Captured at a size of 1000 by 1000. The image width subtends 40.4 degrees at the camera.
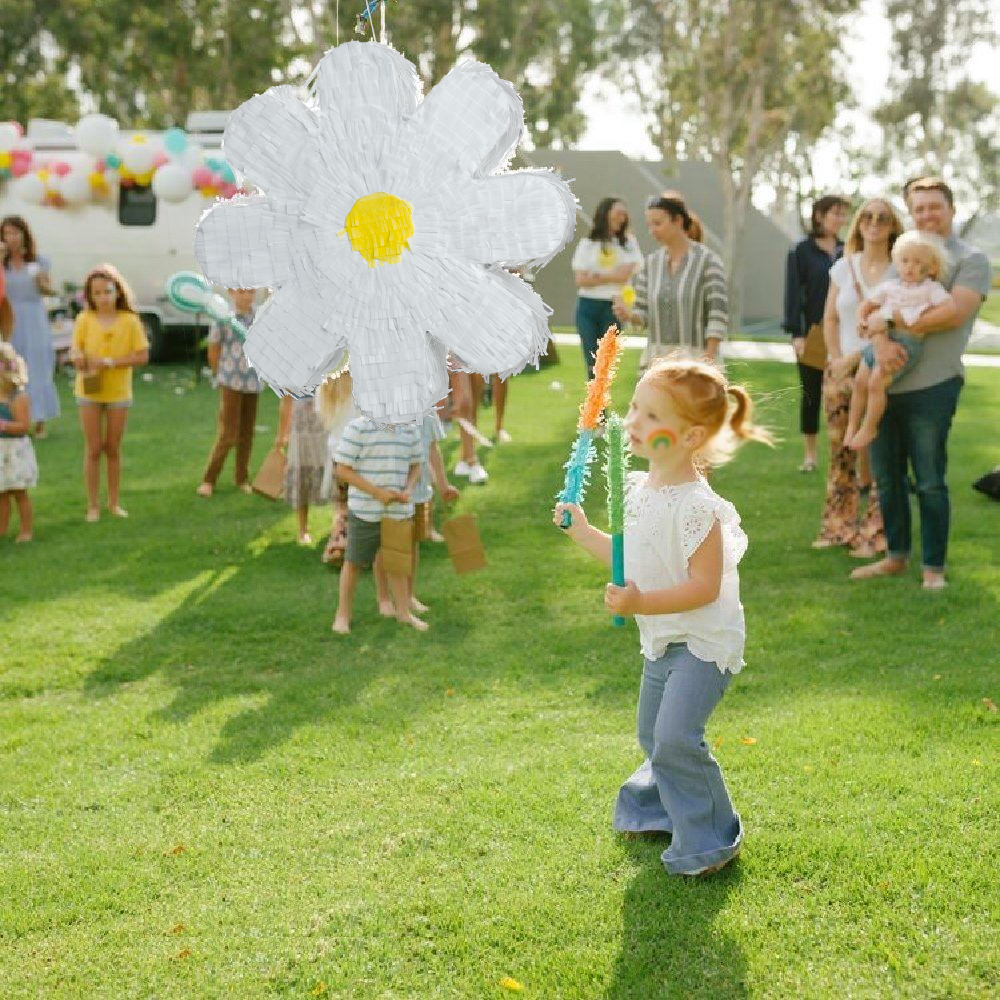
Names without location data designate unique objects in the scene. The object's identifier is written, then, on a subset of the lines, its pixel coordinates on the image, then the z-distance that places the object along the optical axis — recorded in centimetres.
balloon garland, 1264
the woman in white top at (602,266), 779
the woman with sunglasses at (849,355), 538
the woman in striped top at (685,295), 608
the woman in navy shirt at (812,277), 653
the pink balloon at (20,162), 1383
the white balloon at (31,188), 1385
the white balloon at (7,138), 1362
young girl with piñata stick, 263
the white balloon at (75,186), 1366
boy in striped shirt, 472
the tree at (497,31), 2575
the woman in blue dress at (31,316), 874
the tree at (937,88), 3694
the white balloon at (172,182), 1248
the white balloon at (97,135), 1306
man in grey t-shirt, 484
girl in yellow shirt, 670
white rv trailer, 1392
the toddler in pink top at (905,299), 482
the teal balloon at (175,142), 1272
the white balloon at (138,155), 1312
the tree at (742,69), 2142
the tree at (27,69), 2450
